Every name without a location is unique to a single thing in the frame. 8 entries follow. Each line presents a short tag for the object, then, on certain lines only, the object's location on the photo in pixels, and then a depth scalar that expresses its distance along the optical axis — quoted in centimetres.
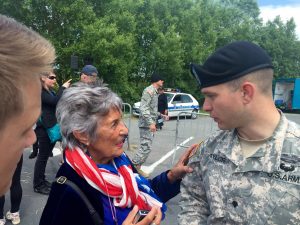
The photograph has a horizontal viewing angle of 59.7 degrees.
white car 1357
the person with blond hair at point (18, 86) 64
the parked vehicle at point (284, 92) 2443
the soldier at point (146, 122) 514
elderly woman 154
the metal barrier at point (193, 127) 635
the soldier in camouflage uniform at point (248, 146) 118
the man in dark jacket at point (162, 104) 903
